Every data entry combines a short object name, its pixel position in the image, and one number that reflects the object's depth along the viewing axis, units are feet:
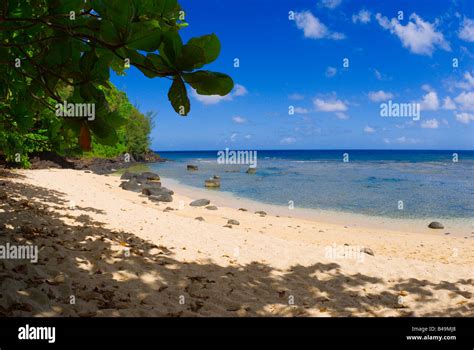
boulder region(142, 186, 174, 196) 66.23
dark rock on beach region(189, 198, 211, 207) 59.19
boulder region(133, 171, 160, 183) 94.18
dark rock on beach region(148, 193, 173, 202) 60.10
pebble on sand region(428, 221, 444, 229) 50.70
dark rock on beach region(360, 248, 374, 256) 29.58
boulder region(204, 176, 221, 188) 97.46
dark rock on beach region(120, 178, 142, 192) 72.95
